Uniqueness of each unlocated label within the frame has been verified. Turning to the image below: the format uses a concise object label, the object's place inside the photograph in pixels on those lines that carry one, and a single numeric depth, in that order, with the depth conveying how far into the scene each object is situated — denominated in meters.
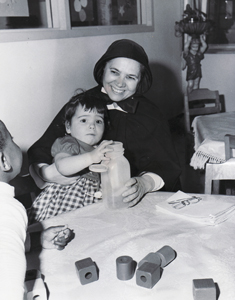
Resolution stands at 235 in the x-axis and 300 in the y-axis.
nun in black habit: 1.86
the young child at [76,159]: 1.58
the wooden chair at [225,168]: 1.96
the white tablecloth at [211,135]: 2.30
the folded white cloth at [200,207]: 1.22
